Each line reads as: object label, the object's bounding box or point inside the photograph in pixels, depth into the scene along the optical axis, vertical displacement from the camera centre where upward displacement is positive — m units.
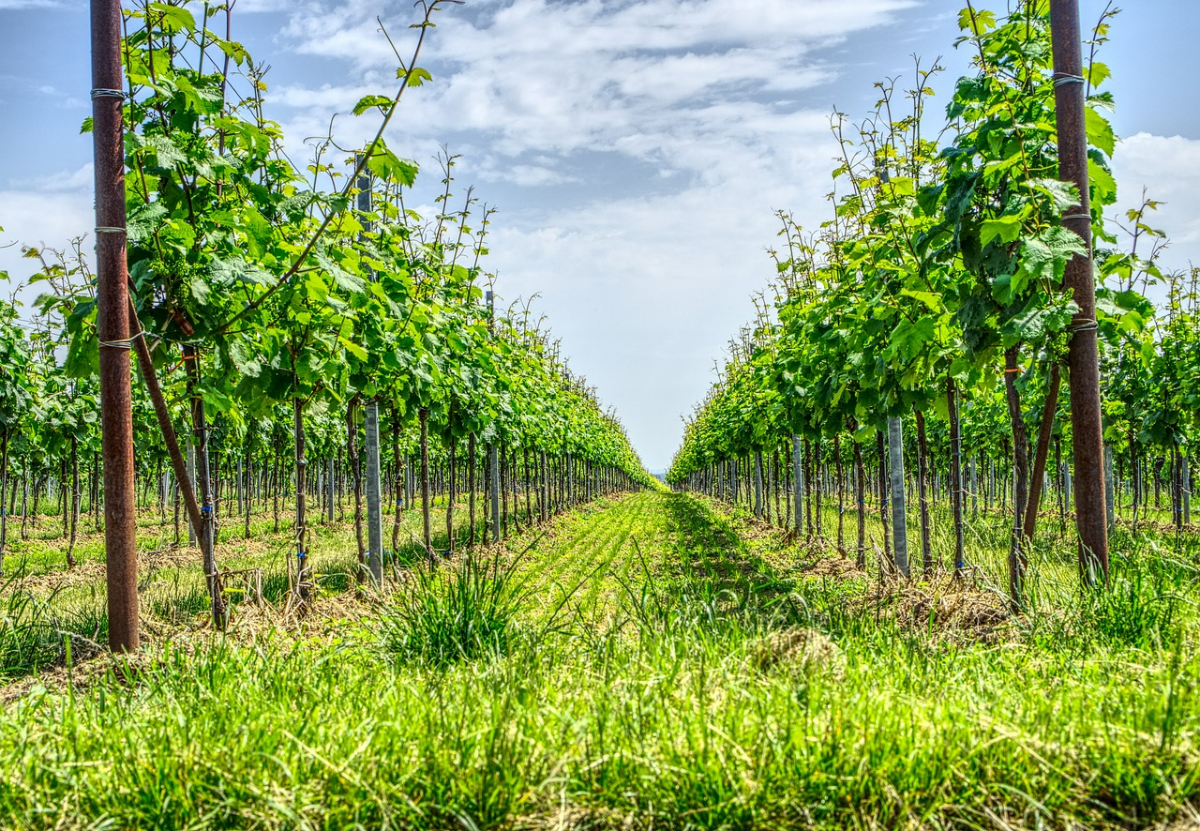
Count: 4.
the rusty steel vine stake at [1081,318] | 4.46 +0.68
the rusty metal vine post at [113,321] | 4.20 +0.82
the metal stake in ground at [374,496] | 8.67 -0.39
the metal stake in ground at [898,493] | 8.12 -0.54
